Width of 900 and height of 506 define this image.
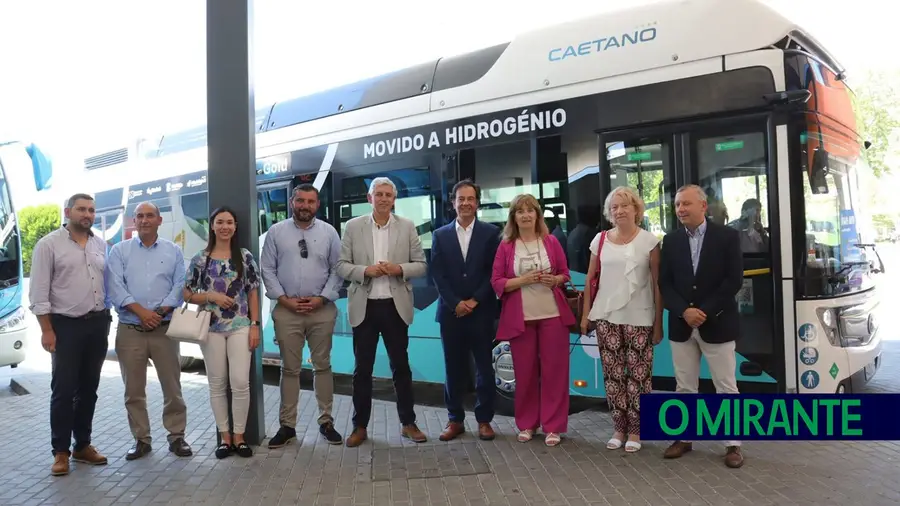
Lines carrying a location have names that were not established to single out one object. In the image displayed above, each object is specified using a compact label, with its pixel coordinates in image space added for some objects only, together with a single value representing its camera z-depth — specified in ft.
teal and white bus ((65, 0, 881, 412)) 14.99
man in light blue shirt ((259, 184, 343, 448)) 16.34
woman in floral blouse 15.46
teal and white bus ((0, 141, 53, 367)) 26.99
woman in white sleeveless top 15.17
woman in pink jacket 16.17
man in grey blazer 16.31
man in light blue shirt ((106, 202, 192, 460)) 15.78
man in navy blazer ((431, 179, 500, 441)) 16.52
